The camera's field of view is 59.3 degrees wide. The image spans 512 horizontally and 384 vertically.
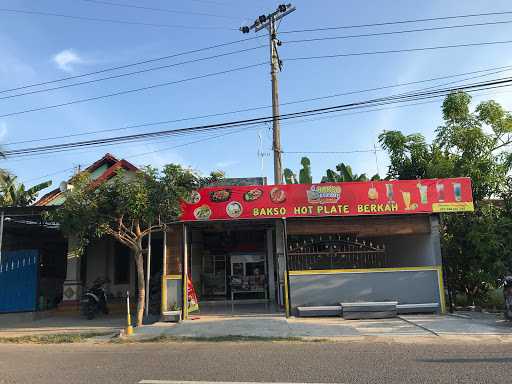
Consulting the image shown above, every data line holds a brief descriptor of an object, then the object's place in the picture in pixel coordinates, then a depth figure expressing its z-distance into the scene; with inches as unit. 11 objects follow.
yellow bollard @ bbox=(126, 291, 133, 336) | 445.1
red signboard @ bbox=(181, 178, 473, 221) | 543.5
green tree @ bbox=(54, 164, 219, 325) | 471.8
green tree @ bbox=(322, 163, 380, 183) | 868.0
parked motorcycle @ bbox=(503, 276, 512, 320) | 435.5
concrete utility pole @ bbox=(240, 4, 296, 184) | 713.6
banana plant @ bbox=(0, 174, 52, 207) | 964.8
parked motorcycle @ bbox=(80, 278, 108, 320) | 609.0
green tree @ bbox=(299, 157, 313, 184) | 885.8
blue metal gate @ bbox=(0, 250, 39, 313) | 637.3
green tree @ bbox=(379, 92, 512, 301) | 558.6
